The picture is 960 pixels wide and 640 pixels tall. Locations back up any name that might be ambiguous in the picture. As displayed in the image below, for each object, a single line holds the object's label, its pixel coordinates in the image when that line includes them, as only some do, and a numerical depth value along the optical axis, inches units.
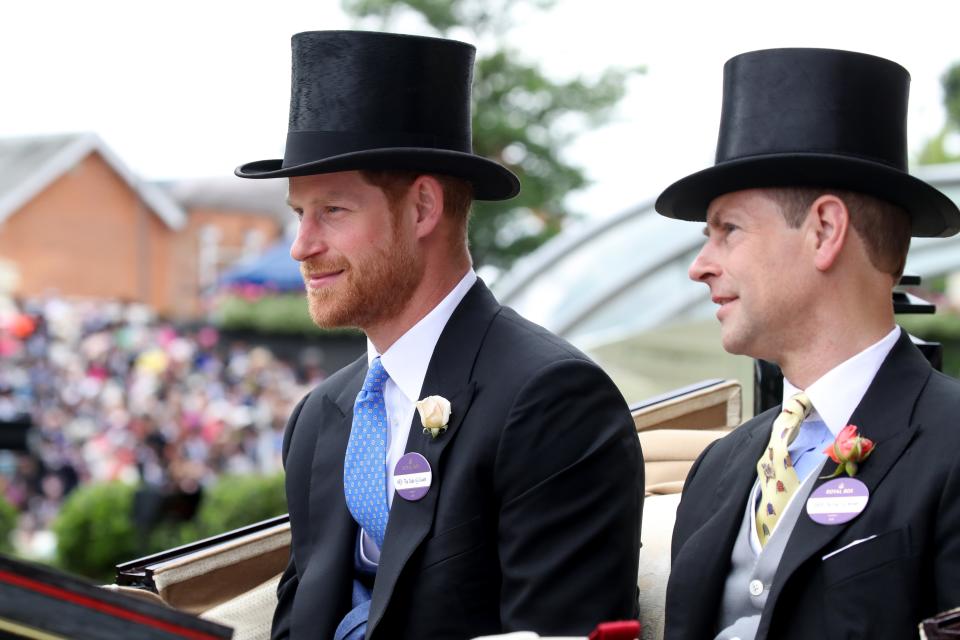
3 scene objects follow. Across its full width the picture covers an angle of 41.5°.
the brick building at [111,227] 1573.6
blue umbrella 1178.0
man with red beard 99.3
